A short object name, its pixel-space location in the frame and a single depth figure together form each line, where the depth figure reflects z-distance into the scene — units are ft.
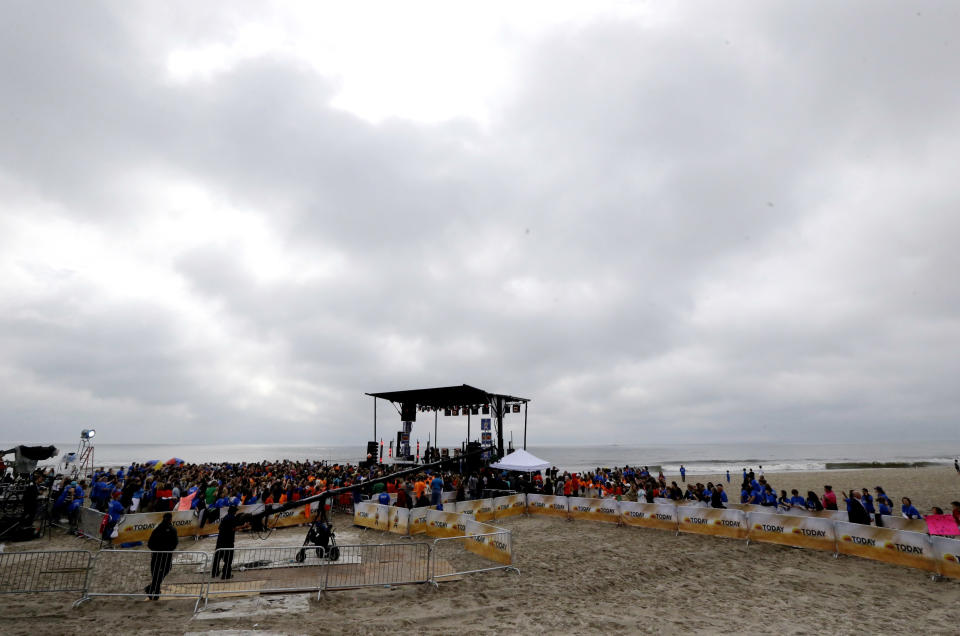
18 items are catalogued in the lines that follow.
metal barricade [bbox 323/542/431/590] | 34.31
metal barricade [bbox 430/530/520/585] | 37.76
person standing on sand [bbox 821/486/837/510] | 52.90
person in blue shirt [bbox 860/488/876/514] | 50.14
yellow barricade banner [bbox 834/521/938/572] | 36.96
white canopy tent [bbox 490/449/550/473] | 69.67
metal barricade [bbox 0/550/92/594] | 32.76
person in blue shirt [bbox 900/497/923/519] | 45.19
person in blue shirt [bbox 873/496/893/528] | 48.62
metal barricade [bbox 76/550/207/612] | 31.14
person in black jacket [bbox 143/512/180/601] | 31.07
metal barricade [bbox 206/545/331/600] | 32.01
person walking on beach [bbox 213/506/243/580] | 35.18
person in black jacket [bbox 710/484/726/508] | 56.54
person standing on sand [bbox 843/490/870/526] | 44.70
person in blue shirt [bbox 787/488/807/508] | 53.57
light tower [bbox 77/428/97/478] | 93.91
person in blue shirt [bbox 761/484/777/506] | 57.57
